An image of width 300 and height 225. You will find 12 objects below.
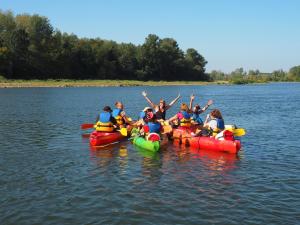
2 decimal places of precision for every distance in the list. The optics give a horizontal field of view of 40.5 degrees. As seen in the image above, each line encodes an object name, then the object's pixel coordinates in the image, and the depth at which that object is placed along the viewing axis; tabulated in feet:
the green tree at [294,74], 535.06
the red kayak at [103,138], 53.36
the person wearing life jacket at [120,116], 59.82
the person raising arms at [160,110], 60.85
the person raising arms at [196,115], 62.34
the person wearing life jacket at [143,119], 57.78
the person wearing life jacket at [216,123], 52.17
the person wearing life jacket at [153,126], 50.70
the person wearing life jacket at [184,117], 58.49
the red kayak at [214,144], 48.29
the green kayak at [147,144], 49.75
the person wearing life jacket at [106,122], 54.34
